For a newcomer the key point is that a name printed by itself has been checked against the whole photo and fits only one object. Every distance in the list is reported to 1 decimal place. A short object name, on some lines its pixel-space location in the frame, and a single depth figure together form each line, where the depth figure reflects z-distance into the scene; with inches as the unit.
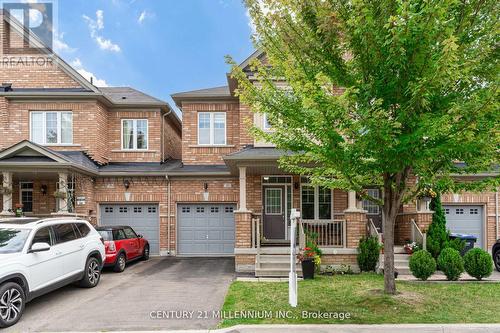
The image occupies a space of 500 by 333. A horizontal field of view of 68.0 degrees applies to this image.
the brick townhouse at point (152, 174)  535.8
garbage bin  475.5
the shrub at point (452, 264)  361.7
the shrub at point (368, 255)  418.6
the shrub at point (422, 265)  351.6
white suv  252.8
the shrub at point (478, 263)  360.5
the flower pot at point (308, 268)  387.5
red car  431.8
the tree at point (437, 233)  437.4
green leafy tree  223.0
